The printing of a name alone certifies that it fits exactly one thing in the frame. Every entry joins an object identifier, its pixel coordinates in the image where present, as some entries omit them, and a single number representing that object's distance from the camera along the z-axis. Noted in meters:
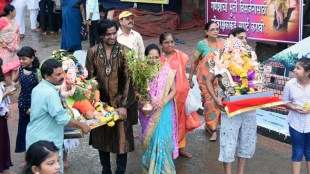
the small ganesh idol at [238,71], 5.11
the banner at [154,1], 12.93
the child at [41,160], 3.48
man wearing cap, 6.65
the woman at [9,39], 8.93
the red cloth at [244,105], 4.96
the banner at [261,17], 7.86
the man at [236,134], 5.22
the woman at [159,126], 5.45
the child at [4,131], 5.46
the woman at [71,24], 11.56
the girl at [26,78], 5.64
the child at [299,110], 5.19
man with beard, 5.33
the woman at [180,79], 5.92
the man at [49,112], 4.50
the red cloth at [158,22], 12.98
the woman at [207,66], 6.63
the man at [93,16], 11.13
